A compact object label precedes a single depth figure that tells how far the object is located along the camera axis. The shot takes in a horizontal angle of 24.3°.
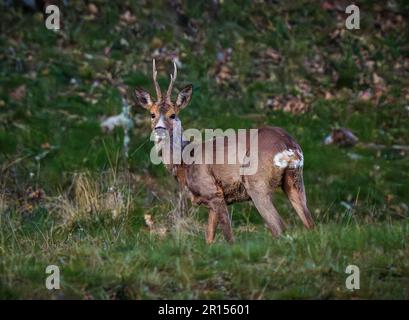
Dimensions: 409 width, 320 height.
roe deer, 10.03
